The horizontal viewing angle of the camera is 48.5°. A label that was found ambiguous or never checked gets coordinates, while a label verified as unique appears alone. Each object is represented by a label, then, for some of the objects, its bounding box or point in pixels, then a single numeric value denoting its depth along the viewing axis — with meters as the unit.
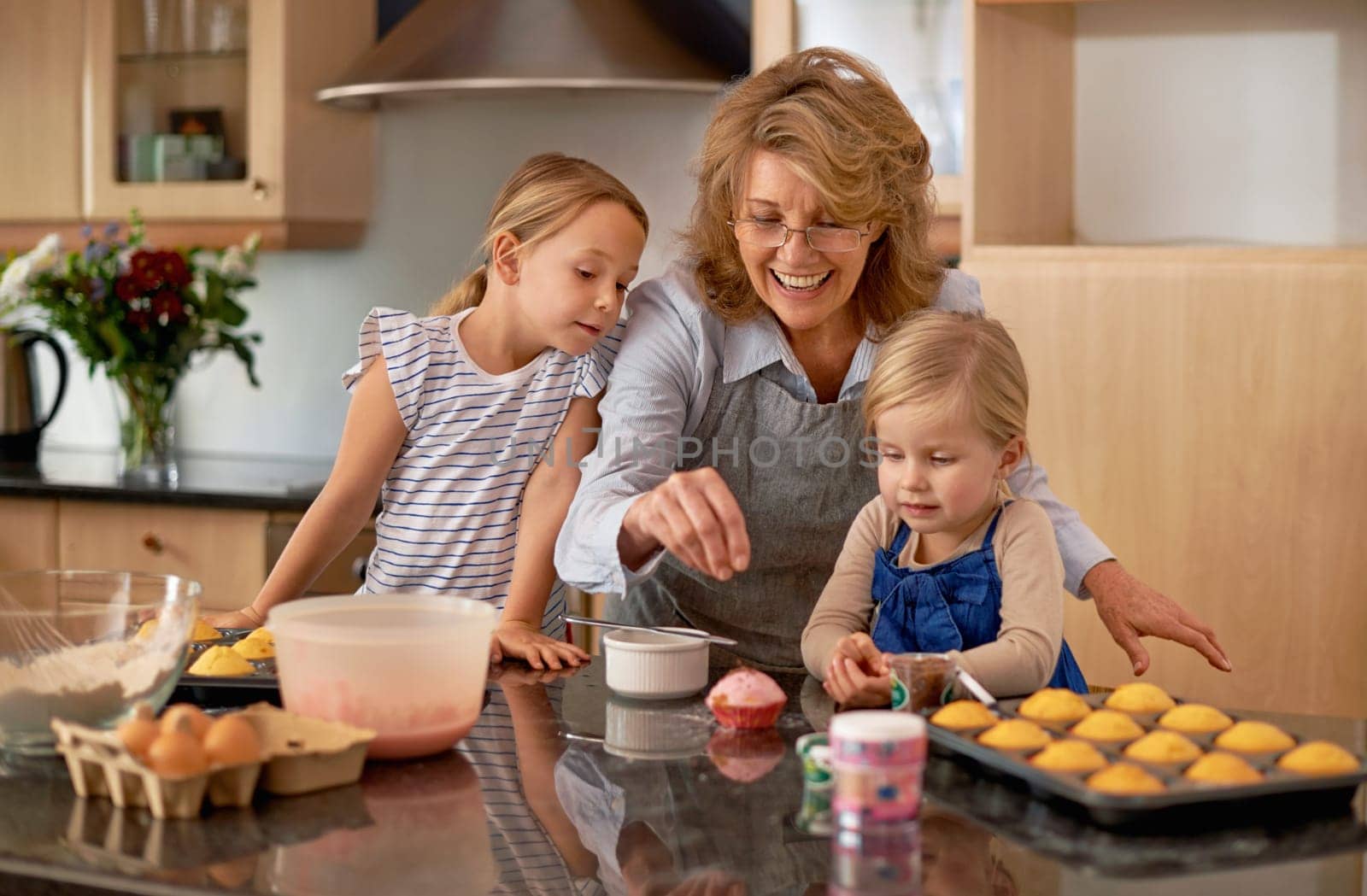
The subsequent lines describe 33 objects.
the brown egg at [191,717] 1.01
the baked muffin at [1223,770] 0.98
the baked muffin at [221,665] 1.29
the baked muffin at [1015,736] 1.05
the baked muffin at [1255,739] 1.05
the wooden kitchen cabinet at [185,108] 3.09
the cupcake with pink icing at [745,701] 1.22
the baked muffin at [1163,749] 1.03
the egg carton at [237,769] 0.99
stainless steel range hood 2.62
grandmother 1.63
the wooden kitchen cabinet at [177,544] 2.88
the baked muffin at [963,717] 1.10
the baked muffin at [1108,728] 1.07
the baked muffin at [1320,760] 1.00
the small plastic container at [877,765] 0.90
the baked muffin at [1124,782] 0.95
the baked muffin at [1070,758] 1.00
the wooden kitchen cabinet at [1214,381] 2.34
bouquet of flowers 3.12
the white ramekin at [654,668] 1.31
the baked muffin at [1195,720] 1.10
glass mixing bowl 1.11
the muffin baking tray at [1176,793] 0.95
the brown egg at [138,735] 1.01
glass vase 3.22
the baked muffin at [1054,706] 1.12
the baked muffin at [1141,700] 1.16
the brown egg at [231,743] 1.00
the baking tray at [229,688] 1.26
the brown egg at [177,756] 0.98
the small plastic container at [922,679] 1.19
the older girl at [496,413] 1.79
